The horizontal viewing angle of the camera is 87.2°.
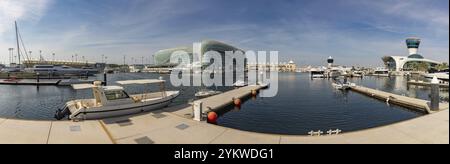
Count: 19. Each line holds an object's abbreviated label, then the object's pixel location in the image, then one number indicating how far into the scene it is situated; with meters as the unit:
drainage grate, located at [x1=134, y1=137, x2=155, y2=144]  10.26
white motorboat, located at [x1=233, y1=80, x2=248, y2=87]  54.59
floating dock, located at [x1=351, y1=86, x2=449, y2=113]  24.21
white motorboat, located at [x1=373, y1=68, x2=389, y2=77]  137.60
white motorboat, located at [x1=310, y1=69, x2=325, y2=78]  110.34
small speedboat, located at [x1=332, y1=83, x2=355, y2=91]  50.74
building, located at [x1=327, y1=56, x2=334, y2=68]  166.25
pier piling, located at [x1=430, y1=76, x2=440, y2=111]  19.00
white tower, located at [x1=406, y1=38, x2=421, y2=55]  185.75
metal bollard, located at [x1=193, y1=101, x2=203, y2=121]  15.14
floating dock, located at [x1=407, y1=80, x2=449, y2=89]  60.41
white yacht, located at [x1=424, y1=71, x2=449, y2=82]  58.68
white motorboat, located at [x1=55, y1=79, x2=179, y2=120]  15.07
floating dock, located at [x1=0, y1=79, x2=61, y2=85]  56.66
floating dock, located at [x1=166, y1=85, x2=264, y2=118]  17.86
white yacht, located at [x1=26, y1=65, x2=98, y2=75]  100.44
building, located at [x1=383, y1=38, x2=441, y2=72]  176.88
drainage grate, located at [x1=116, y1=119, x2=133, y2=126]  13.65
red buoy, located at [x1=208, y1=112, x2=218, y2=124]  15.72
